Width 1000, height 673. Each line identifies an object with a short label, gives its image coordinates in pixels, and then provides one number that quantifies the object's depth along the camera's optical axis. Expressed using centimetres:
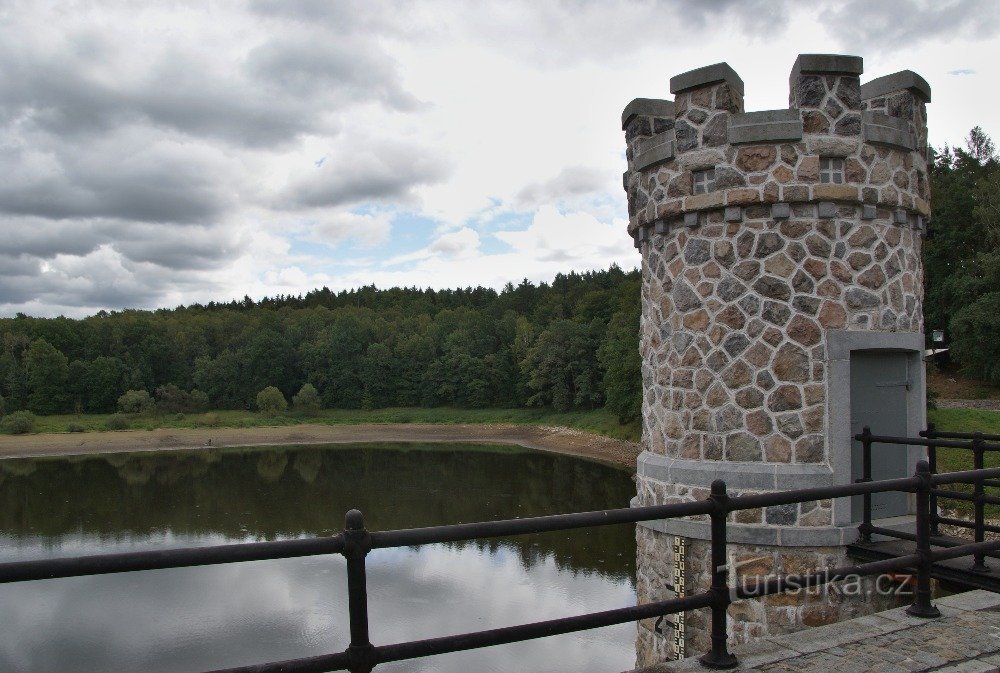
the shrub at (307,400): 5756
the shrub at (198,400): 5825
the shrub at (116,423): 5131
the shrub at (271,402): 5665
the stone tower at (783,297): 507
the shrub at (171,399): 5734
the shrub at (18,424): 4809
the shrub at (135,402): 5569
